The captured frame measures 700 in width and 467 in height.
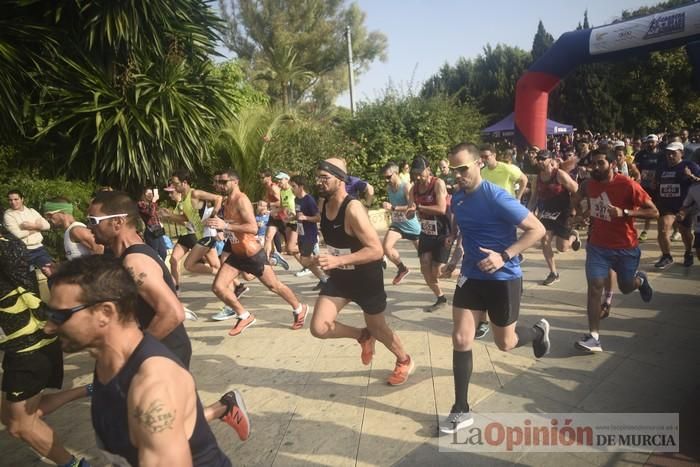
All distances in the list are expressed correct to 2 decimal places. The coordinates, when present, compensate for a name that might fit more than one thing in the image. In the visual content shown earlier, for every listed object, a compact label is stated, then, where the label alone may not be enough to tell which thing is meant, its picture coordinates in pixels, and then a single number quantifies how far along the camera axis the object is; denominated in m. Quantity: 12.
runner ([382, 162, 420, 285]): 5.99
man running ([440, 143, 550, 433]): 2.96
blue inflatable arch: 9.71
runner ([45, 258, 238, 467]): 1.37
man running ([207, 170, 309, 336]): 4.71
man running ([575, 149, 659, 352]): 3.90
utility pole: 17.56
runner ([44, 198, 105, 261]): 4.46
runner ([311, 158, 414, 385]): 3.30
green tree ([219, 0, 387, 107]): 29.86
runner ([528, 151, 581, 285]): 5.98
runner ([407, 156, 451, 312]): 5.07
